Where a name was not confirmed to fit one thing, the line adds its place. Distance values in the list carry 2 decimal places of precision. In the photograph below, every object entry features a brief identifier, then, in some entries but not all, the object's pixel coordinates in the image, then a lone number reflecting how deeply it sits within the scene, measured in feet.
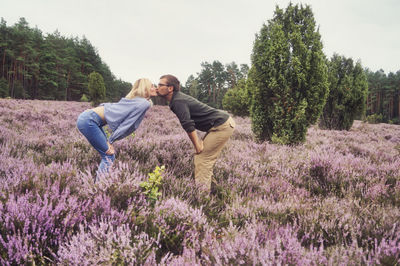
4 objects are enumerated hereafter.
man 9.16
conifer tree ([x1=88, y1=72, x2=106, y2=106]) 78.95
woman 9.07
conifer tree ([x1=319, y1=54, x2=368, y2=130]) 42.73
